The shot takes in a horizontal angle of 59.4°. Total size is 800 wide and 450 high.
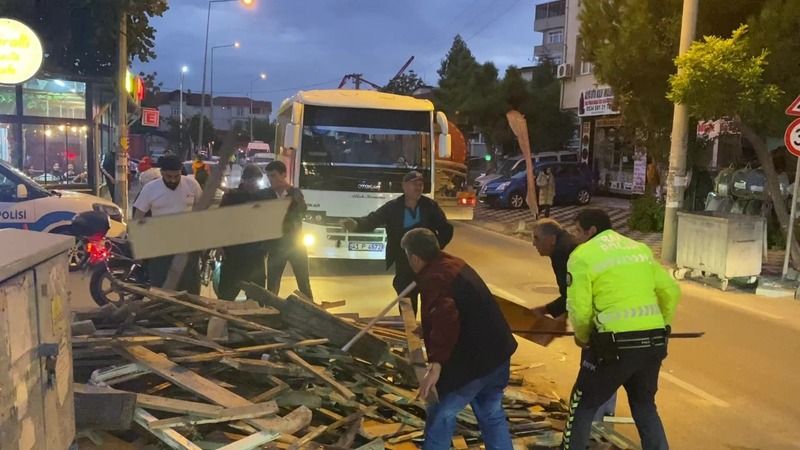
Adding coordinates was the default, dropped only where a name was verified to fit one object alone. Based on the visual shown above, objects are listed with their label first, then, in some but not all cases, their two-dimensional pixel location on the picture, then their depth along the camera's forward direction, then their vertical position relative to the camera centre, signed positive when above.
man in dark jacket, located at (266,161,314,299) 7.16 -0.94
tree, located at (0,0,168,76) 15.98 +2.72
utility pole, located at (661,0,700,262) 12.75 -0.26
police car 10.48 -1.00
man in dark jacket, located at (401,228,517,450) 3.77 -0.99
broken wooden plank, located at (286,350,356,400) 4.76 -1.55
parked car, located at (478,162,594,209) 23.84 -0.97
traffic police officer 3.93 -0.88
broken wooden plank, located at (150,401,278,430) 3.96 -1.55
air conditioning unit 28.73 +3.66
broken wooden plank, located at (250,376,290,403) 4.46 -1.57
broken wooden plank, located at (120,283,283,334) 5.22 -1.20
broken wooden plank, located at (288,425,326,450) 4.06 -1.70
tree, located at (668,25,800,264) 10.74 +1.33
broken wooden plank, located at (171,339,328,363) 4.64 -1.40
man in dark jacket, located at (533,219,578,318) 4.79 -0.57
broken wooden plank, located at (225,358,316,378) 4.69 -1.47
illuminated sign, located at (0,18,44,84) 13.06 +1.64
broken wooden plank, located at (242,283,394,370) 5.33 -1.34
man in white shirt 7.10 -0.57
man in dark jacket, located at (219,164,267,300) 6.81 -1.07
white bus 11.10 -0.05
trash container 10.59 -1.18
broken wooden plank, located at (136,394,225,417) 4.07 -1.51
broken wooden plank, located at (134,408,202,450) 3.76 -1.58
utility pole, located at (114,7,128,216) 16.16 +0.58
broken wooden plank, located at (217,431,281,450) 3.89 -1.64
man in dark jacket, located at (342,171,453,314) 6.74 -0.60
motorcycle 8.42 -1.53
